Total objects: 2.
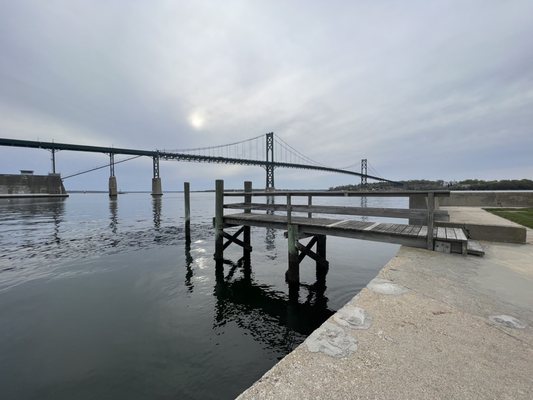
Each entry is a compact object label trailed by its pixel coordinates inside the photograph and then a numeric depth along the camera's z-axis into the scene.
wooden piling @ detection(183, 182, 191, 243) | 14.59
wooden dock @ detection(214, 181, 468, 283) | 5.80
